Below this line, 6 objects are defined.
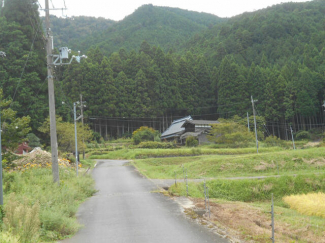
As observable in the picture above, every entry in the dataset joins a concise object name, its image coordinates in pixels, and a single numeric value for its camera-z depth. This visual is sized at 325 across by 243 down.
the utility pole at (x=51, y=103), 15.12
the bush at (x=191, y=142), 46.25
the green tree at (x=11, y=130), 18.56
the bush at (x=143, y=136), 50.34
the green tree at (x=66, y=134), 36.78
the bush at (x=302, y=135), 55.00
